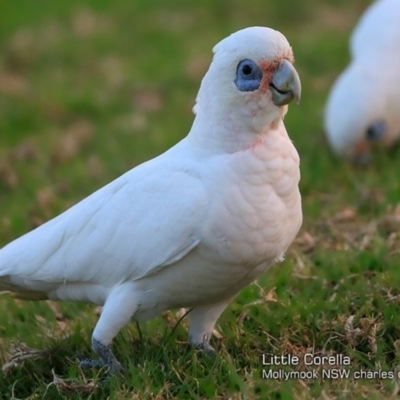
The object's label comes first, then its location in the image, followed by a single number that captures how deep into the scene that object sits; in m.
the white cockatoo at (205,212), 6.75
